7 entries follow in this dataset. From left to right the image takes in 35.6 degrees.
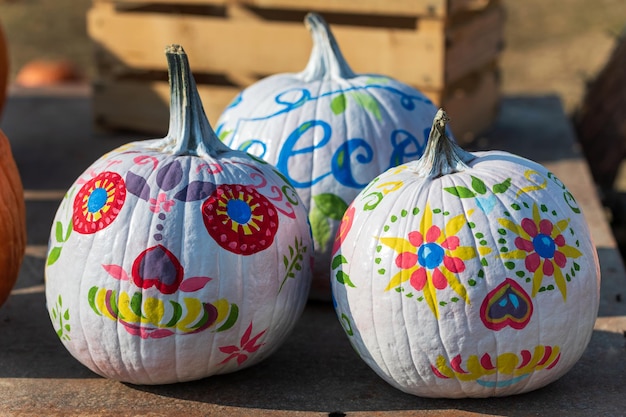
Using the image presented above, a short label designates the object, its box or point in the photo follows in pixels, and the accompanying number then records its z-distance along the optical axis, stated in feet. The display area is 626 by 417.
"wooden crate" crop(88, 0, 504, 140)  15.97
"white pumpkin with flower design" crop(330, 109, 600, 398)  8.32
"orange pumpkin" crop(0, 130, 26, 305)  10.52
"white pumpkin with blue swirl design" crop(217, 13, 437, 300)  10.74
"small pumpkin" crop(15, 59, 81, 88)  24.33
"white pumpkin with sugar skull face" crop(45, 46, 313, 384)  8.61
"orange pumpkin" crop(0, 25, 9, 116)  15.90
